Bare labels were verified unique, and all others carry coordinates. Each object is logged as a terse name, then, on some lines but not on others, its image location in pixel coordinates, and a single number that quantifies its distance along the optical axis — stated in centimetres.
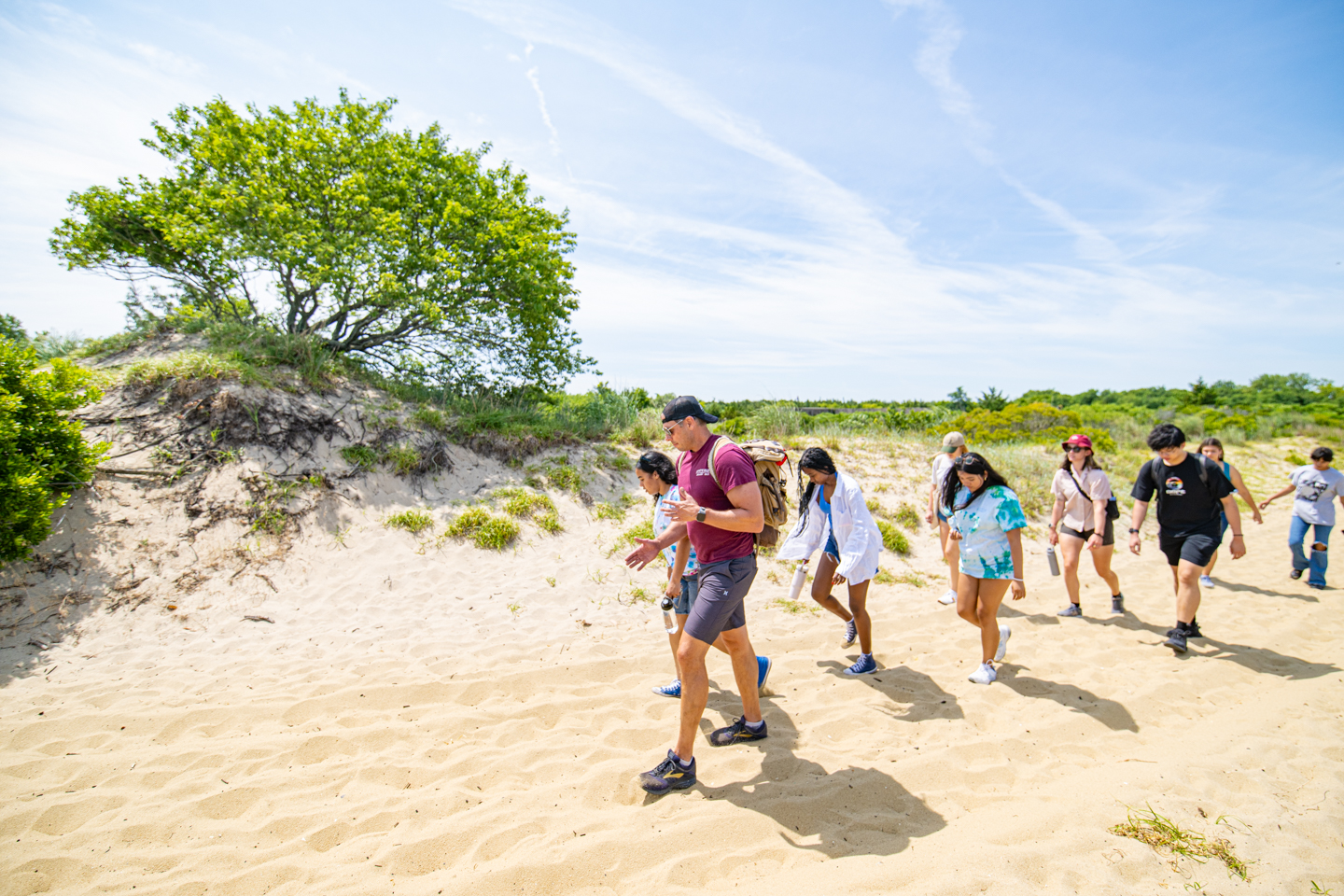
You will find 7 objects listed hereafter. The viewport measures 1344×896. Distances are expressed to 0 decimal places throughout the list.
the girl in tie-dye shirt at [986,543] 484
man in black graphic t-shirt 564
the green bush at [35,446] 635
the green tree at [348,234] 1013
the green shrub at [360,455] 947
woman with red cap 670
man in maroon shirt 345
